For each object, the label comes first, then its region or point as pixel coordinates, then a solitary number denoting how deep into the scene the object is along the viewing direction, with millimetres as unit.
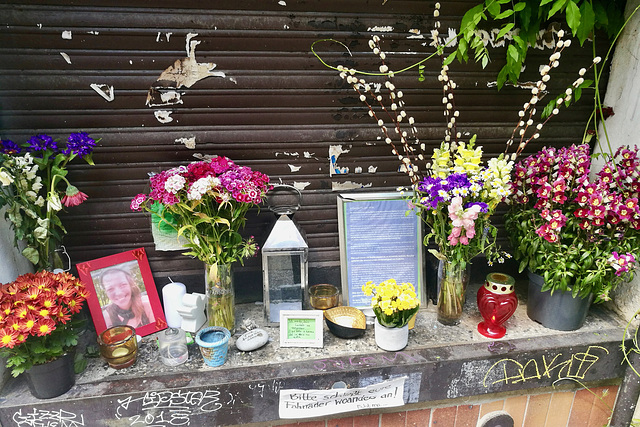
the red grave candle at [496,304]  2029
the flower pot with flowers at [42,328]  1518
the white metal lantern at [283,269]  2088
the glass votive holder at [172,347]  1874
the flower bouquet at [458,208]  1847
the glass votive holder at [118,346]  1805
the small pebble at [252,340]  1956
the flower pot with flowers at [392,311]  1866
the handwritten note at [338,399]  1854
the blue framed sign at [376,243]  2301
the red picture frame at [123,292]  2053
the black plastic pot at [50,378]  1627
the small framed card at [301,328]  2012
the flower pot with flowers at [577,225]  1923
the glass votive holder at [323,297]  2246
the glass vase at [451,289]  2086
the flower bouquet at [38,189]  1754
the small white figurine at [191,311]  2039
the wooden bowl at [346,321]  2045
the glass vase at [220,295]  2008
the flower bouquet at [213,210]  1811
